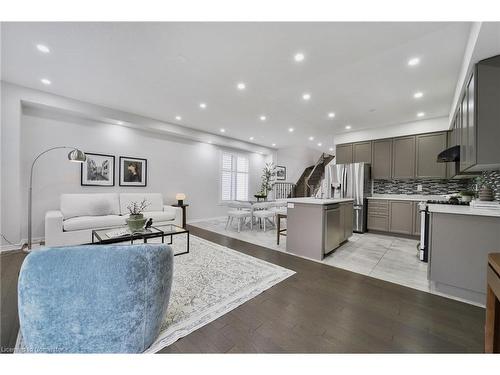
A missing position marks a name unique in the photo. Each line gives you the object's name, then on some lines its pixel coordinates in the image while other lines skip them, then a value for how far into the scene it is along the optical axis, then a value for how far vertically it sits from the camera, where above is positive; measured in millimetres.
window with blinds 7133 +353
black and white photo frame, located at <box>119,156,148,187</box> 4824 +338
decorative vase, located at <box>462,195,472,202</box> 2924 -125
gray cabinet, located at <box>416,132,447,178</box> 4379 +798
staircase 8770 +381
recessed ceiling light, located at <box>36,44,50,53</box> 2365 +1655
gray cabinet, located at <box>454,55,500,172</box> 1974 +782
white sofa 3371 -628
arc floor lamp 3238 +430
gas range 2688 -188
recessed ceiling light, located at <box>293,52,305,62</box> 2429 +1637
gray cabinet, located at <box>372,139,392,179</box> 5035 +766
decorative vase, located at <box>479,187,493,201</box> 2285 -48
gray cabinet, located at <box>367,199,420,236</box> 4438 -662
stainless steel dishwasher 3107 -676
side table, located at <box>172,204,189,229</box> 5227 -747
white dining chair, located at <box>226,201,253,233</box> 4988 -664
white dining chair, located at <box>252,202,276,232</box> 4949 -662
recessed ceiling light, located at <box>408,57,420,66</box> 2477 +1628
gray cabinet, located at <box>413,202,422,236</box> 4373 -717
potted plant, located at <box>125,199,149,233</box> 2680 -506
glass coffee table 2592 -696
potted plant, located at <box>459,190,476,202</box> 2928 -94
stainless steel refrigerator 4945 +3
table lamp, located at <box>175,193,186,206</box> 5363 -348
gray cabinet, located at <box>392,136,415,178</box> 4730 +772
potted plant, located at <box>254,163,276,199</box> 8065 +409
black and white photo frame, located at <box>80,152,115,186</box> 4324 +314
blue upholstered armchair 1054 -625
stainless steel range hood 2961 +502
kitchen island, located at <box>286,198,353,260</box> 3066 -645
